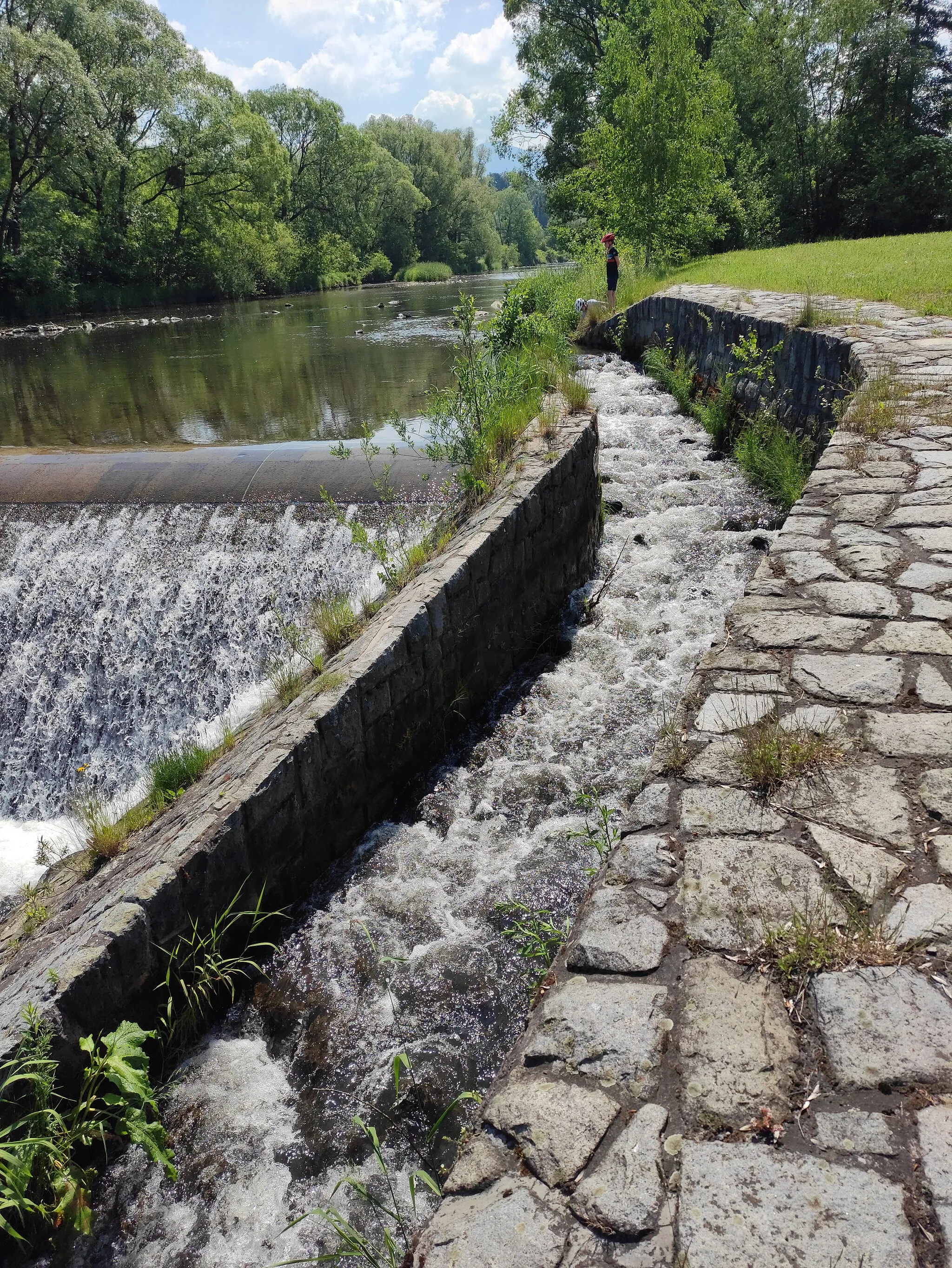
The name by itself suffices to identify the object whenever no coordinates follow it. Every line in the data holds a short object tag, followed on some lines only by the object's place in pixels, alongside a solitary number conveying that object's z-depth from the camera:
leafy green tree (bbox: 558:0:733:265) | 18.67
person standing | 16.64
